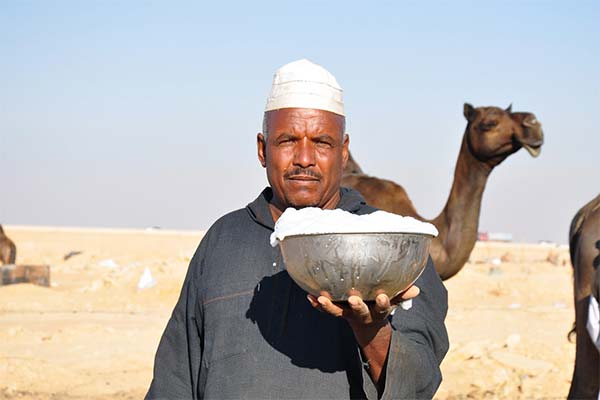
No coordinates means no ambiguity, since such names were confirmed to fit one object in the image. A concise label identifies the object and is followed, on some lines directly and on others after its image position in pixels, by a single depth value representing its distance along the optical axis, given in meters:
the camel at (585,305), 6.91
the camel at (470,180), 10.38
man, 2.97
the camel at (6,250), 20.83
